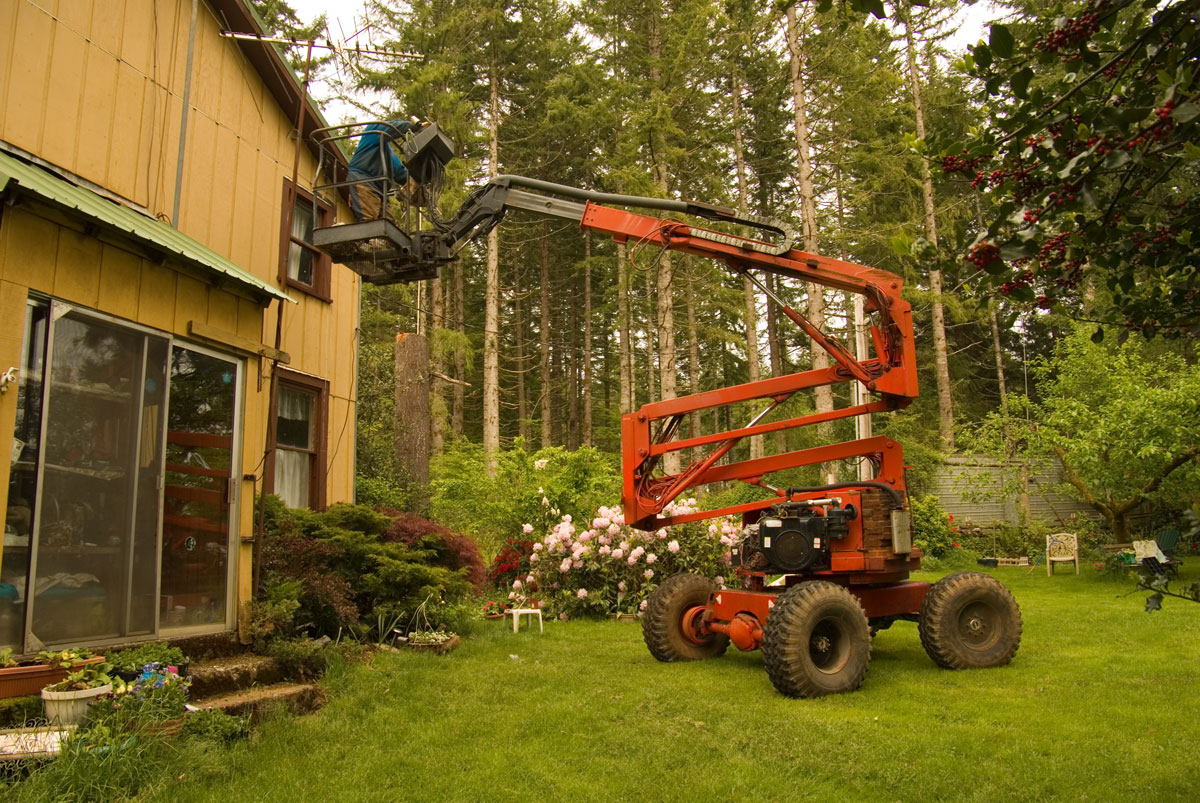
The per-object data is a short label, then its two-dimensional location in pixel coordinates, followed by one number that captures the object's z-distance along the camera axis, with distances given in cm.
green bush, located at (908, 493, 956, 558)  1780
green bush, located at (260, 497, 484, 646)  704
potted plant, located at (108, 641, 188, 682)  498
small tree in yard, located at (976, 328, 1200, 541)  1356
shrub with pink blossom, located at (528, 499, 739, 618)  1155
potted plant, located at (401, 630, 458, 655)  796
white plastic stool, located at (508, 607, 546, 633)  981
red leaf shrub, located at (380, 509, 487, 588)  891
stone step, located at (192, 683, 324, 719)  538
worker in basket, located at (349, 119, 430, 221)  852
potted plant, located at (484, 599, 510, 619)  1071
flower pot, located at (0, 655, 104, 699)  445
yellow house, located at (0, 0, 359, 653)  502
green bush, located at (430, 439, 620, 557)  1350
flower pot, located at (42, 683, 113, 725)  439
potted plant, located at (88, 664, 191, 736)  448
